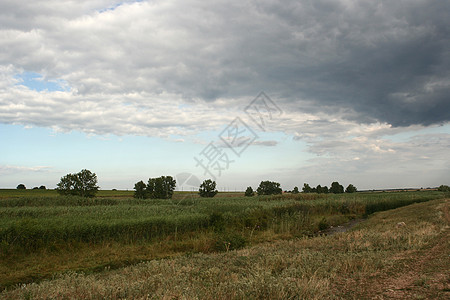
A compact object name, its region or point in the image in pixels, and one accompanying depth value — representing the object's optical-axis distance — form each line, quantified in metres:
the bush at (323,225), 24.06
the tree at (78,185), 52.72
